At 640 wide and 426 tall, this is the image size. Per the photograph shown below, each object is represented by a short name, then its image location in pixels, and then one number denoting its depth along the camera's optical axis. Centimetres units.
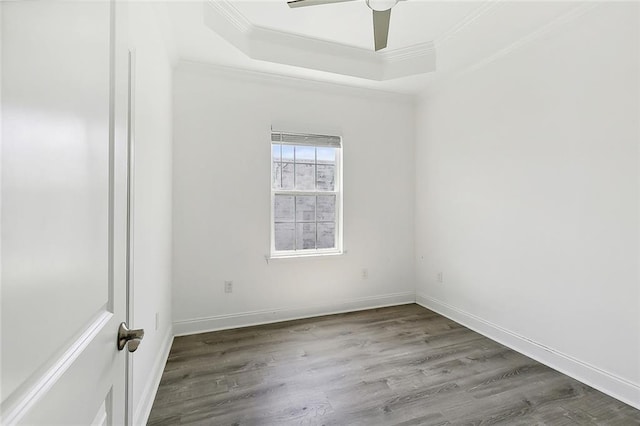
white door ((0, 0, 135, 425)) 40
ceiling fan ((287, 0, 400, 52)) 175
